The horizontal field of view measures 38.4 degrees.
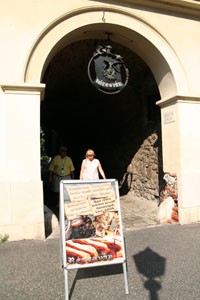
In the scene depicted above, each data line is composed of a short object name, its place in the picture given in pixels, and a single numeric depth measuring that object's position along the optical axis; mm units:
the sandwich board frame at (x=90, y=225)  2861
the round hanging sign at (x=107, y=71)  5125
